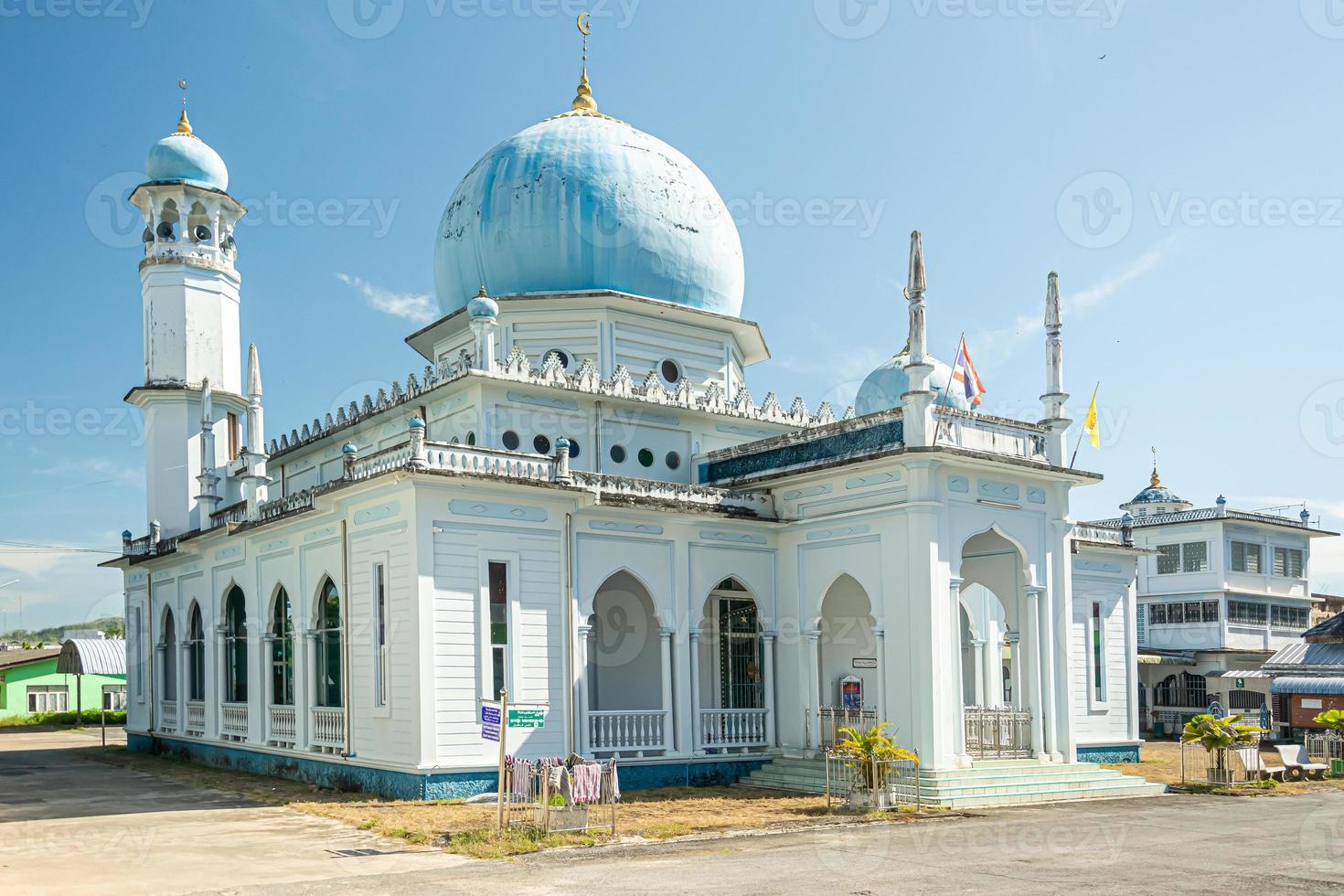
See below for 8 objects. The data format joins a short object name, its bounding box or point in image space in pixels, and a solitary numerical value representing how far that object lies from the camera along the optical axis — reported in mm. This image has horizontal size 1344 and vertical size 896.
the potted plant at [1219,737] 24281
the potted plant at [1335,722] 27391
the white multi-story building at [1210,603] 47625
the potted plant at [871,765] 20312
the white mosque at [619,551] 22031
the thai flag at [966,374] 25177
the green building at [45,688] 51594
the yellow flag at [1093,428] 26125
